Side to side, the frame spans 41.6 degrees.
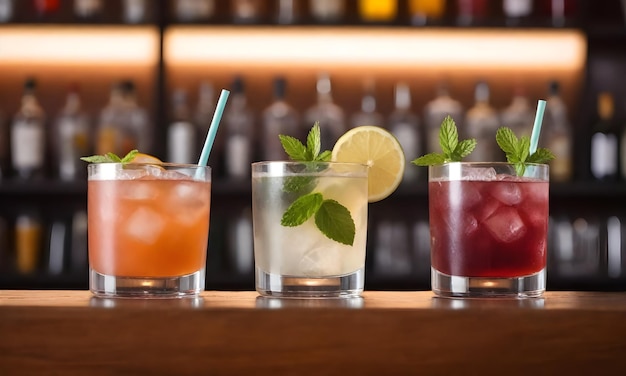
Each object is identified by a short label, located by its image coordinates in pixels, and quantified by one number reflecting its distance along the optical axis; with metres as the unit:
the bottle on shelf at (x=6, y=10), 2.79
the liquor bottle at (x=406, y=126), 2.72
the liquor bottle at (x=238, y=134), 2.69
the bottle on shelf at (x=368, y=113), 2.86
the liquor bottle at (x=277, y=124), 2.71
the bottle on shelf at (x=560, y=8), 2.78
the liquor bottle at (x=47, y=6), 2.84
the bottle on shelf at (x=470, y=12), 2.72
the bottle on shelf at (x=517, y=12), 2.73
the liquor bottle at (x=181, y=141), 2.68
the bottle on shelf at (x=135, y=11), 2.74
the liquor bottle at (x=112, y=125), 2.77
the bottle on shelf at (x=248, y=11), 2.72
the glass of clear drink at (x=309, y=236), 0.88
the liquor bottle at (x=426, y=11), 2.72
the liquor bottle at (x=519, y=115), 2.79
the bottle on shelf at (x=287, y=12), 2.72
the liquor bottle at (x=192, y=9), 2.73
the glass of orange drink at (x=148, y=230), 0.89
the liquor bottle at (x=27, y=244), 2.73
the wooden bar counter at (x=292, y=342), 0.75
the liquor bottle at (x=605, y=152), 2.67
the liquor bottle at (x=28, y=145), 2.70
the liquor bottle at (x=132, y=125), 2.76
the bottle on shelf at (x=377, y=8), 2.77
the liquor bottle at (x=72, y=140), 2.75
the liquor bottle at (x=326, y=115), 2.76
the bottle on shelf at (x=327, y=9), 2.74
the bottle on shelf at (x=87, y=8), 2.79
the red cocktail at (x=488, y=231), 0.90
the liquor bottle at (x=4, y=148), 2.78
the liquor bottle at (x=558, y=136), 2.72
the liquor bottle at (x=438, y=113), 2.76
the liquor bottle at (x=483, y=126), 2.73
